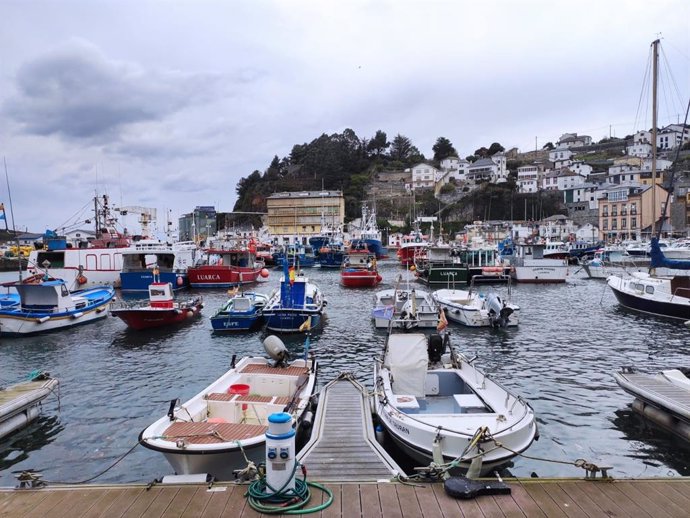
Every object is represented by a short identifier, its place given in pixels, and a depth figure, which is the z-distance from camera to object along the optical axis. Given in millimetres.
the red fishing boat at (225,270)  44781
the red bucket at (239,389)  11516
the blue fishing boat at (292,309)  22562
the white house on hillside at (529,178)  120438
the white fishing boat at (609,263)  50591
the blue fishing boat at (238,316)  23875
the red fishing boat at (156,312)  24031
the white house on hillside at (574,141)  160375
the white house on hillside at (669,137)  126188
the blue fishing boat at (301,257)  72188
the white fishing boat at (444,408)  7961
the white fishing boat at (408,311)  20734
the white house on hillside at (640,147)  129500
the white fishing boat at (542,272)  45375
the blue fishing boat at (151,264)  42375
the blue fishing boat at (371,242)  76250
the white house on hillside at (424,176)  141750
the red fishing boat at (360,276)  44031
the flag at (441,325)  17812
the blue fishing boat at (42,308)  23266
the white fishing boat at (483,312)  24094
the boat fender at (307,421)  9977
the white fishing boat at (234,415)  7871
